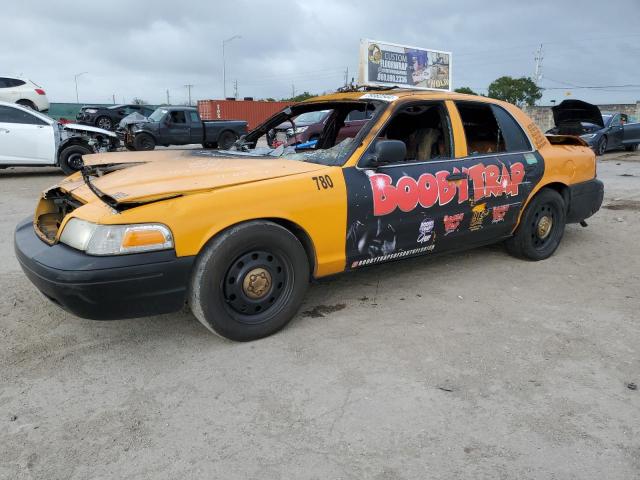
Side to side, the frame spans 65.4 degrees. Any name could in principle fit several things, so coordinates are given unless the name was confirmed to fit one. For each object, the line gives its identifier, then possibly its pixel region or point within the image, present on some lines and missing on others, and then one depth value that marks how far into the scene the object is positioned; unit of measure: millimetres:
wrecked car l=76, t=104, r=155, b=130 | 23812
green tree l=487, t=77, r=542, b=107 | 62156
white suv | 16781
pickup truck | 16641
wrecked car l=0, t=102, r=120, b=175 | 9945
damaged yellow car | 2705
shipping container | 32594
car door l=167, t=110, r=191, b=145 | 17375
